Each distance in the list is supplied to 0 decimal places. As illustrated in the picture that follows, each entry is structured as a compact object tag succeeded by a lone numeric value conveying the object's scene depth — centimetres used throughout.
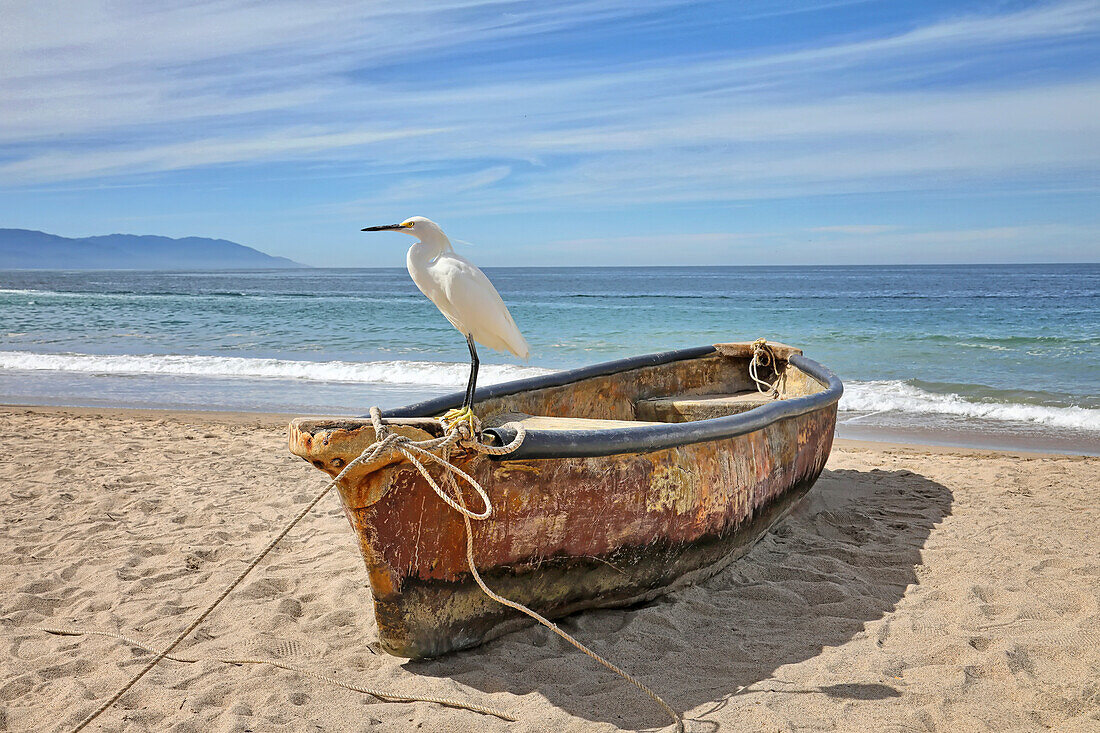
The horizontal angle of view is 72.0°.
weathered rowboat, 280
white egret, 289
